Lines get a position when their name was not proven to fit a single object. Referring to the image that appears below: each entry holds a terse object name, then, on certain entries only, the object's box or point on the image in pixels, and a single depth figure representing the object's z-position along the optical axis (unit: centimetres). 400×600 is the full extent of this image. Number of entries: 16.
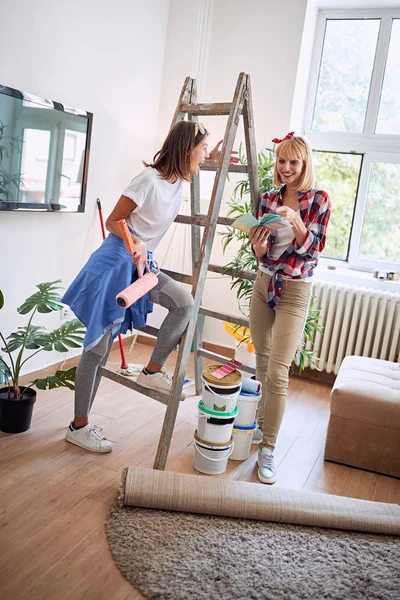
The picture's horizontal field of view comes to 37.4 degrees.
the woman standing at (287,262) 262
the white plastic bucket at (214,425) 259
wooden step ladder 256
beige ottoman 281
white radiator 393
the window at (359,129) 419
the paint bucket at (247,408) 279
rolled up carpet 222
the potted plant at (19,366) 271
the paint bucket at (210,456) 262
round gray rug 185
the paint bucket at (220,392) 258
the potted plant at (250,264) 360
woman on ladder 241
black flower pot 271
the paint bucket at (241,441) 282
